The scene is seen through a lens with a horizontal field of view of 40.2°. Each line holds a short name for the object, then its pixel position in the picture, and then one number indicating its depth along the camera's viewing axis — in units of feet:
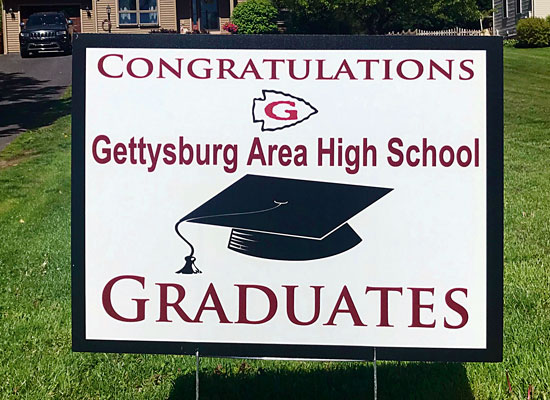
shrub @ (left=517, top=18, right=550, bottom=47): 93.97
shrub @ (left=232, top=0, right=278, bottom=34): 113.91
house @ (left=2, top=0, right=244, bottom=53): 121.49
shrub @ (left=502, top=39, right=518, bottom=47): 99.44
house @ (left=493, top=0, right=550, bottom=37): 104.17
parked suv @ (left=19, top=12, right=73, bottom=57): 95.35
